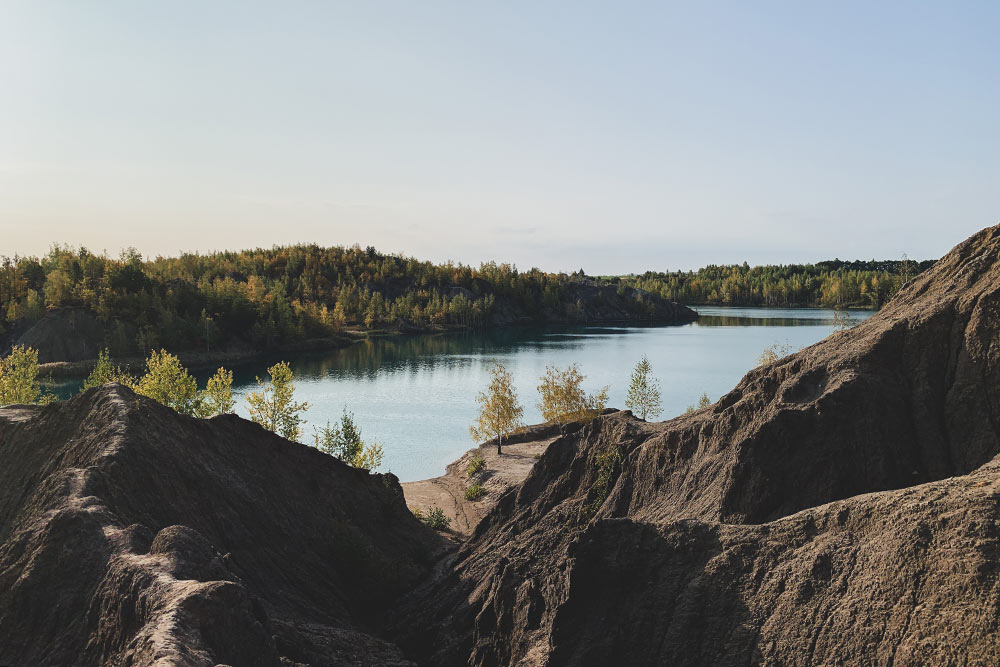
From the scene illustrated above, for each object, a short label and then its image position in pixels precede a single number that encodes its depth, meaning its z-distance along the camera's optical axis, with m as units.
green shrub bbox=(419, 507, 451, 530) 37.37
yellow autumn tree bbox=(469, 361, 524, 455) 60.22
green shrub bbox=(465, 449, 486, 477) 51.97
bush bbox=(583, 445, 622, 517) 24.55
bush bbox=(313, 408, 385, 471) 48.44
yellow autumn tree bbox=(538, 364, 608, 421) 63.53
